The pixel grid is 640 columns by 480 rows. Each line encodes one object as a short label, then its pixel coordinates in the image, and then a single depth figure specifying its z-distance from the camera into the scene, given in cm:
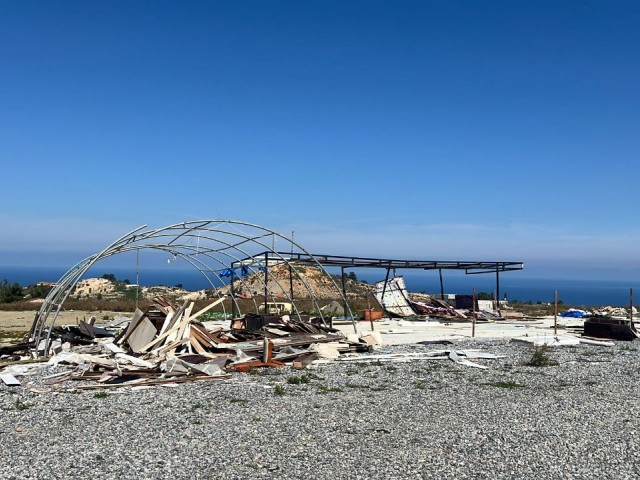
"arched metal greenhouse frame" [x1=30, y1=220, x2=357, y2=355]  1767
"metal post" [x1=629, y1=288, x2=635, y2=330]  2450
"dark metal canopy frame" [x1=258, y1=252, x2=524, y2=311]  3156
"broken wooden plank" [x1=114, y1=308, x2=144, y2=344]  1733
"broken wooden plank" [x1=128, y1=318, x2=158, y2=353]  1672
